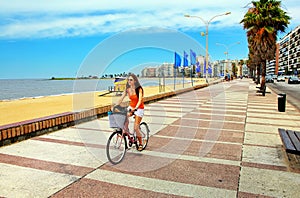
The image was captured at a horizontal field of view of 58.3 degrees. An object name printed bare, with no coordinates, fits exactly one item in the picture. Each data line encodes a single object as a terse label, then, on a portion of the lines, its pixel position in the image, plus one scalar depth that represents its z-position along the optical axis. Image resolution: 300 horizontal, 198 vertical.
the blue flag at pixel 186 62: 26.23
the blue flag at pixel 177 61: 20.67
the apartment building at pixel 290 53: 109.57
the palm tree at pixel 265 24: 18.44
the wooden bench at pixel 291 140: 4.06
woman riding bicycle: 4.69
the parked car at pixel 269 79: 49.35
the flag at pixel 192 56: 23.93
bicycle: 4.39
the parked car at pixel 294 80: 43.50
